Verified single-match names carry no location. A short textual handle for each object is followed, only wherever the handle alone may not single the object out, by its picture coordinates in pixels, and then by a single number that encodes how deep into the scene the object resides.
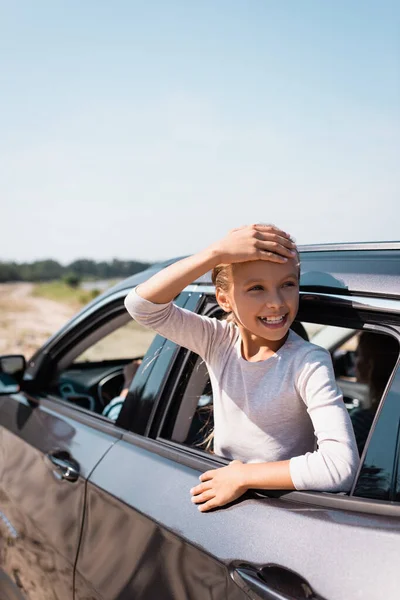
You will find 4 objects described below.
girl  1.58
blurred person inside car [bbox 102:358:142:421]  2.86
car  1.38
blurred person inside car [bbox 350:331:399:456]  2.79
